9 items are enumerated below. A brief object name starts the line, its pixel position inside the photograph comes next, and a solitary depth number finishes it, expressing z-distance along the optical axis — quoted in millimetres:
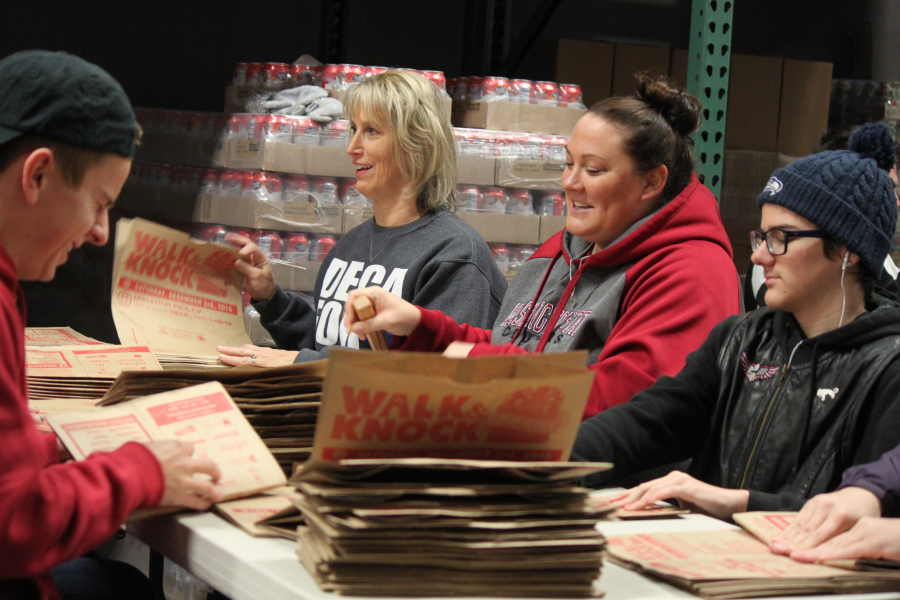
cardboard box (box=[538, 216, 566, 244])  3725
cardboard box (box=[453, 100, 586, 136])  3824
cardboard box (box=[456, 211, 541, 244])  3648
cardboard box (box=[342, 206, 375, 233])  3633
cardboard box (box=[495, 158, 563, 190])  3691
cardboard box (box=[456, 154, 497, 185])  3652
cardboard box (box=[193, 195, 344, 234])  3562
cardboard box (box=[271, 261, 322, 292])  3572
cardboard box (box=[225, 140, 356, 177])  3547
